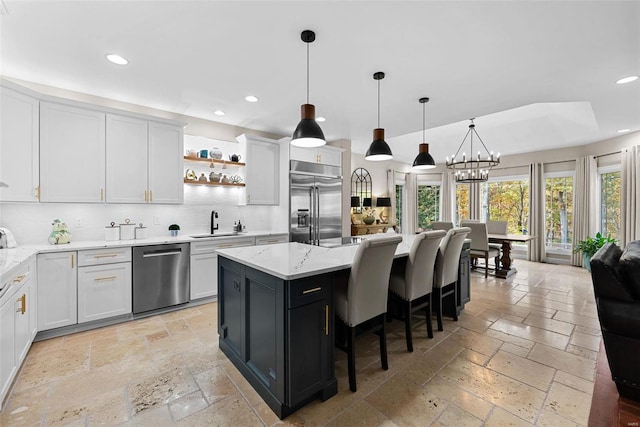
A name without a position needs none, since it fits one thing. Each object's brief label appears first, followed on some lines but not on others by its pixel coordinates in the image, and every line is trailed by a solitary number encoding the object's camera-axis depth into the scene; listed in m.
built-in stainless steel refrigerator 4.67
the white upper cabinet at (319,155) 4.68
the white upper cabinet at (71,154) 2.93
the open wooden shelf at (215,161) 3.98
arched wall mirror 7.16
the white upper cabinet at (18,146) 2.58
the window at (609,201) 5.64
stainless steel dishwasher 3.21
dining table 5.15
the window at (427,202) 8.46
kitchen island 1.70
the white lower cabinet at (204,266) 3.64
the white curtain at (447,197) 8.08
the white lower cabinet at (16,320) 1.81
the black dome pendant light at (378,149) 3.04
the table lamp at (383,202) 7.04
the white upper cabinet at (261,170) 4.46
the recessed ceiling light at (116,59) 2.56
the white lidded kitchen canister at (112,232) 3.39
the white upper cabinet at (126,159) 3.31
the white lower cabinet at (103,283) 2.91
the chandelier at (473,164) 5.24
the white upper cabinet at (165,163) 3.60
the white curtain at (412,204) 8.31
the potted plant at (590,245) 5.41
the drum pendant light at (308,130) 2.33
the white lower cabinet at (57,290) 2.69
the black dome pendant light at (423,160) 3.62
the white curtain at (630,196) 4.97
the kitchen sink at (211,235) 3.86
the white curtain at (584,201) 5.86
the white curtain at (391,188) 7.79
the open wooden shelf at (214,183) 3.99
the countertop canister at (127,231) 3.46
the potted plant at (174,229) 3.89
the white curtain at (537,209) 6.61
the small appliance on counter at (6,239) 2.70
